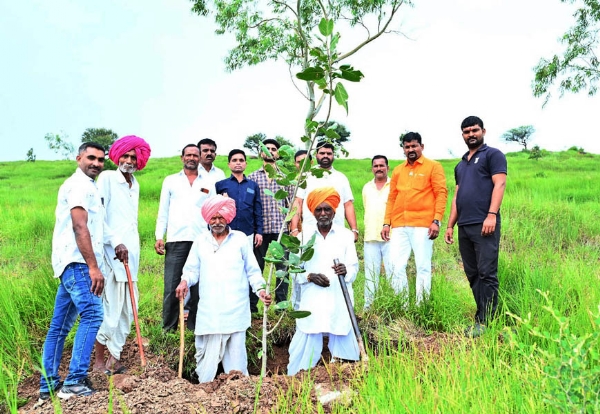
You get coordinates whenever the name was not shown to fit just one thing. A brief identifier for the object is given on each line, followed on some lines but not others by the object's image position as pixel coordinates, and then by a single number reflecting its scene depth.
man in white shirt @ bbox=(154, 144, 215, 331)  5.06
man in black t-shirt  4.43
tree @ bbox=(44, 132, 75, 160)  36.38
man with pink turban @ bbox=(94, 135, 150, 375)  4.22
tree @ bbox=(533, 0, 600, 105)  17.53
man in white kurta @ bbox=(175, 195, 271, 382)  4.16
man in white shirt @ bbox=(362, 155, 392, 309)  5.92
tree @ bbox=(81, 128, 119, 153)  40.40
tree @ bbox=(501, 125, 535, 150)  47.78
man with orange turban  4.18
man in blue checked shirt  5.75
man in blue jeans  3.55
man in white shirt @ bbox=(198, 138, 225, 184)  5.45
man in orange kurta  5.25
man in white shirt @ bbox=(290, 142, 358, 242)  5.32
